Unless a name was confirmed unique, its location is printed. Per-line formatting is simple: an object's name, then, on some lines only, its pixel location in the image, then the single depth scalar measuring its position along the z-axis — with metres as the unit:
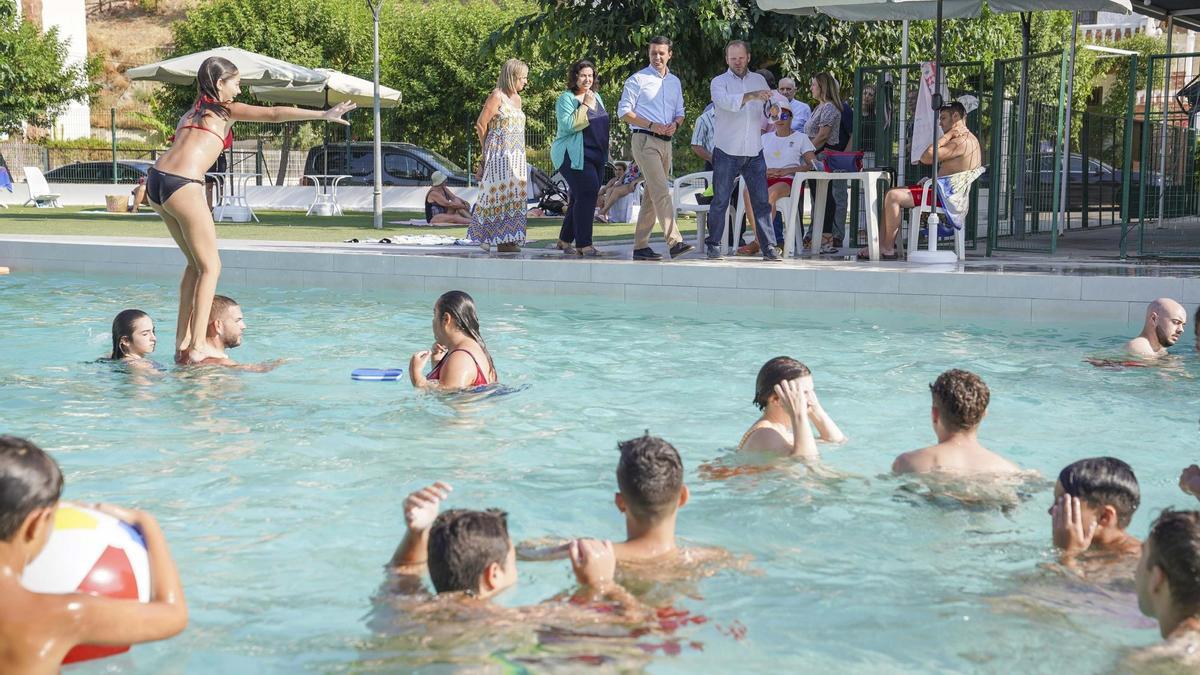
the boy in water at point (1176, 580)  3.12
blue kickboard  7.52
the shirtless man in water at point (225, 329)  7.90
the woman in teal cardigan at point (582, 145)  12.20
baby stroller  22.50
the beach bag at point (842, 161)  12.66
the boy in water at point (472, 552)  3.38
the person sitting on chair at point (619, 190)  20.20
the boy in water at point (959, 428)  4.91
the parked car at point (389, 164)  28.00
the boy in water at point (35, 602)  2.75
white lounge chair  25.79
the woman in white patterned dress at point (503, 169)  12.28
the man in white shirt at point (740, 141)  11.43
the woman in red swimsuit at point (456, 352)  6.38
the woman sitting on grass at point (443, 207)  19.69
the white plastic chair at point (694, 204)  13.44
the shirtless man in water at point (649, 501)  3.79
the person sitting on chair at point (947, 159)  11.85
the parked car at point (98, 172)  32.81
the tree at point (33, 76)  34.31
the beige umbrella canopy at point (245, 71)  20.88
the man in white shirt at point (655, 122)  11.62
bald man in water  7.87
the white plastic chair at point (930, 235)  11.66
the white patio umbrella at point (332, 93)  22.02
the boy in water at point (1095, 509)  4.00
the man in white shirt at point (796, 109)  13.10
